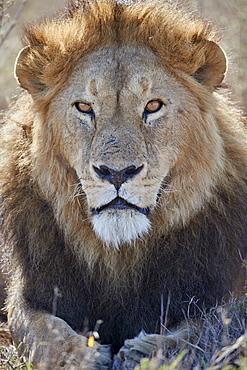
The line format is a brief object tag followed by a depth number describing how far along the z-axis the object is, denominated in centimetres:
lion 840
